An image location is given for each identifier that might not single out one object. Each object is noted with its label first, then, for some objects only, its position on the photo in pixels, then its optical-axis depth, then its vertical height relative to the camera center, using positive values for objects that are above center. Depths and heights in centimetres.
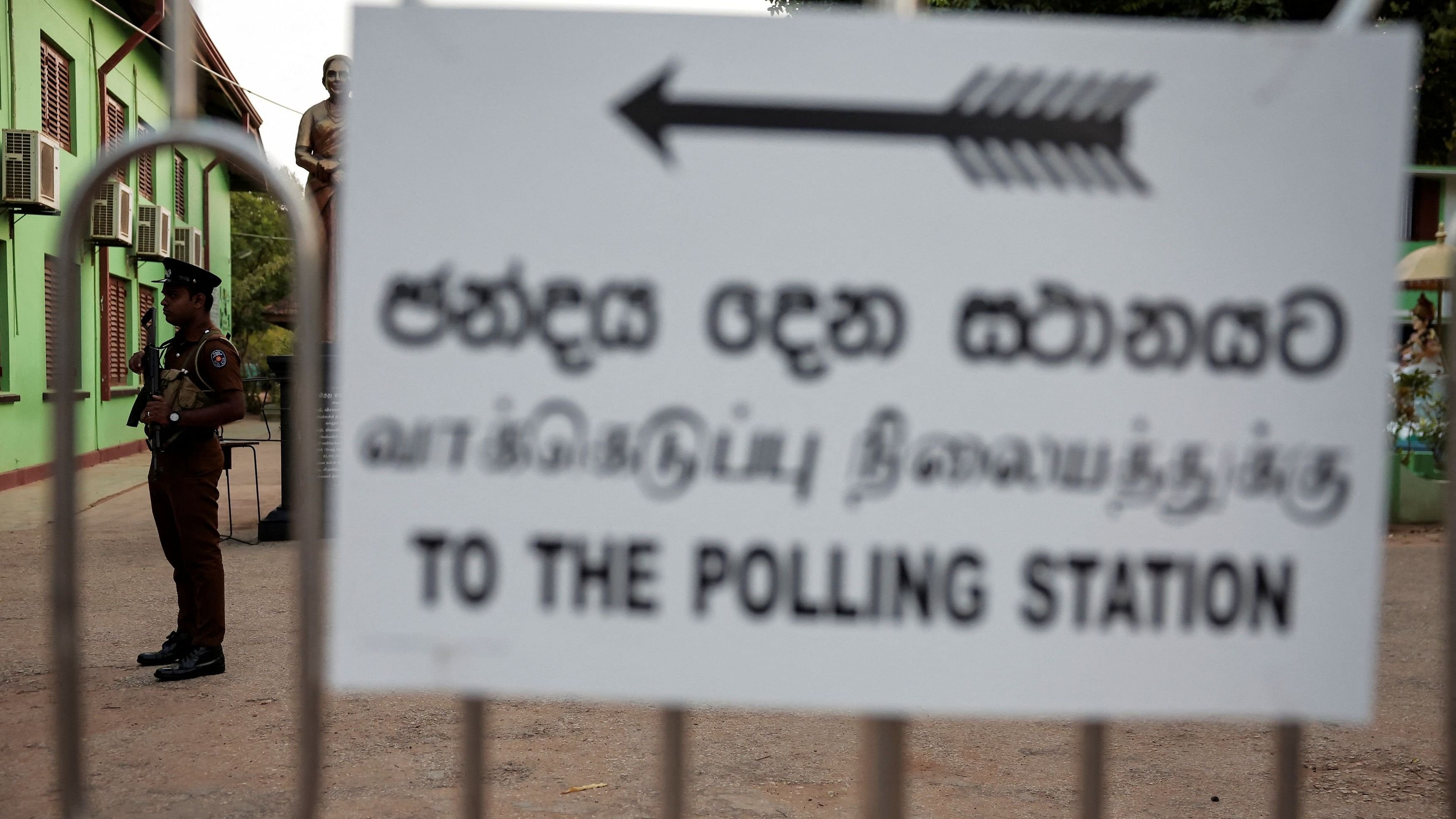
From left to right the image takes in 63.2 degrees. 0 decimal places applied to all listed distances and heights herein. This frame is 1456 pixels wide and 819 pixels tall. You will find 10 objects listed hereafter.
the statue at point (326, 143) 757 +151
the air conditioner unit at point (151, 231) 1606 +195
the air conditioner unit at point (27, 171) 1108 +190
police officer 475 -37
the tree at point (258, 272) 3878 +363
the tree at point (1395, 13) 973 +309
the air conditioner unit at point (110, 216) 1414 +188
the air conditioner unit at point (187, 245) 1856 +206
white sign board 145 +5
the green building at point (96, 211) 1159 +213
